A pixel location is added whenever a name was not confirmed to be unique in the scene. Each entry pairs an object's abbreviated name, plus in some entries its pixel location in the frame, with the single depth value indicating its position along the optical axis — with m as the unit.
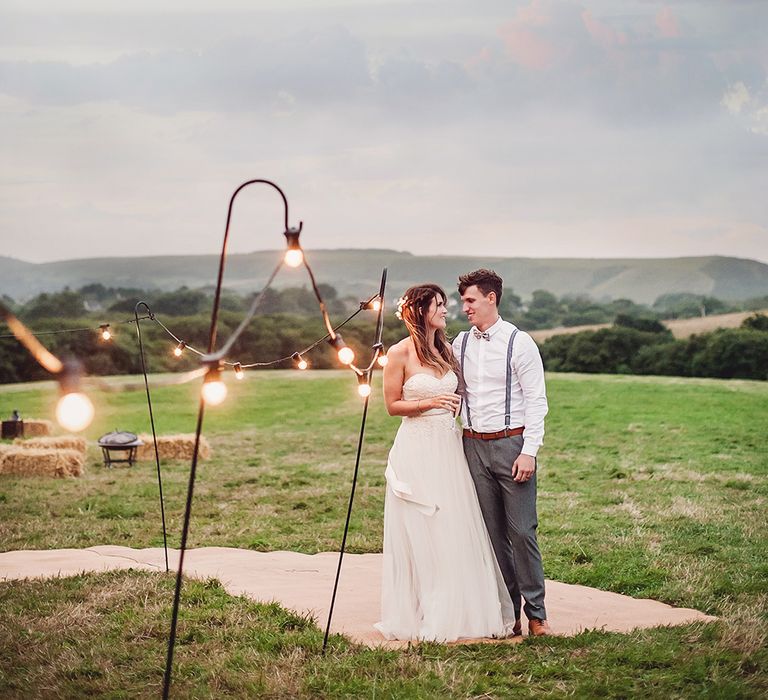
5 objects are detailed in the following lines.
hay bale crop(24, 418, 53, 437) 20.20
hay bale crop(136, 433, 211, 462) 16.77
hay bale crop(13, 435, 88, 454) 16.23
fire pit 16.08
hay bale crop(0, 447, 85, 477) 14.57
